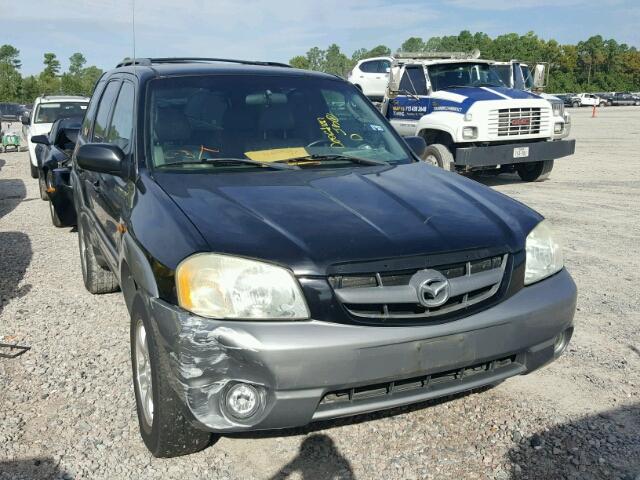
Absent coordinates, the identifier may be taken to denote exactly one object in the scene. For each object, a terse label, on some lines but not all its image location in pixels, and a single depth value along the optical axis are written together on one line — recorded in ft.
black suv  8.02
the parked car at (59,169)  23.35
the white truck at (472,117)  34.17
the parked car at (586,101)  220.00
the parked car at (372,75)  59.41
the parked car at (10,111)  131.23
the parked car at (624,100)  237.45
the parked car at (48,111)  43.45
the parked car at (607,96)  236.02
